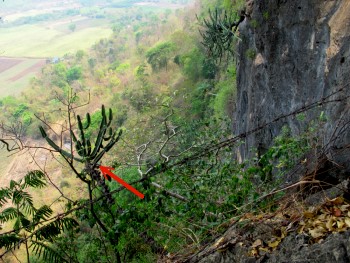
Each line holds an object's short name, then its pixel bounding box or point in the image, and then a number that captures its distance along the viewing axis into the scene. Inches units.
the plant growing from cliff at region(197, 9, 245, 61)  455.2
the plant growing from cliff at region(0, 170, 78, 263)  169.2
